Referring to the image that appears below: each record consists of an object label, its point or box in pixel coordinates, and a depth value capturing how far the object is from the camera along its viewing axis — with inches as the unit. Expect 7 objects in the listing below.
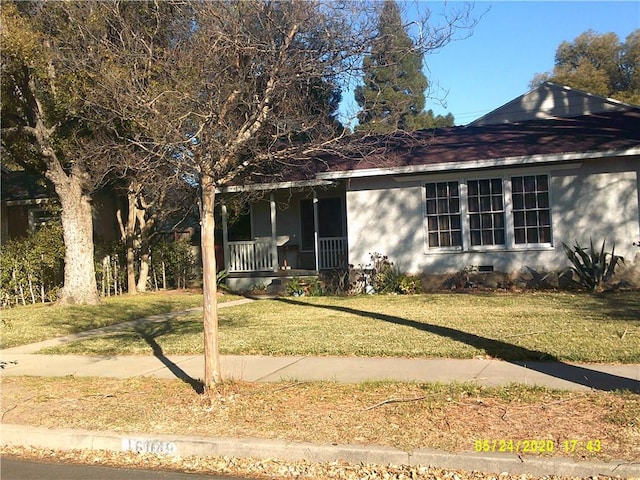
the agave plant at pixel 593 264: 562.3
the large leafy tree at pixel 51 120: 494.6
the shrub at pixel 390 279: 625.9
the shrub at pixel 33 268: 648.4
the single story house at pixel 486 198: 578.2
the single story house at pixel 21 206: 872.9
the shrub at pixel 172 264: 810.8
